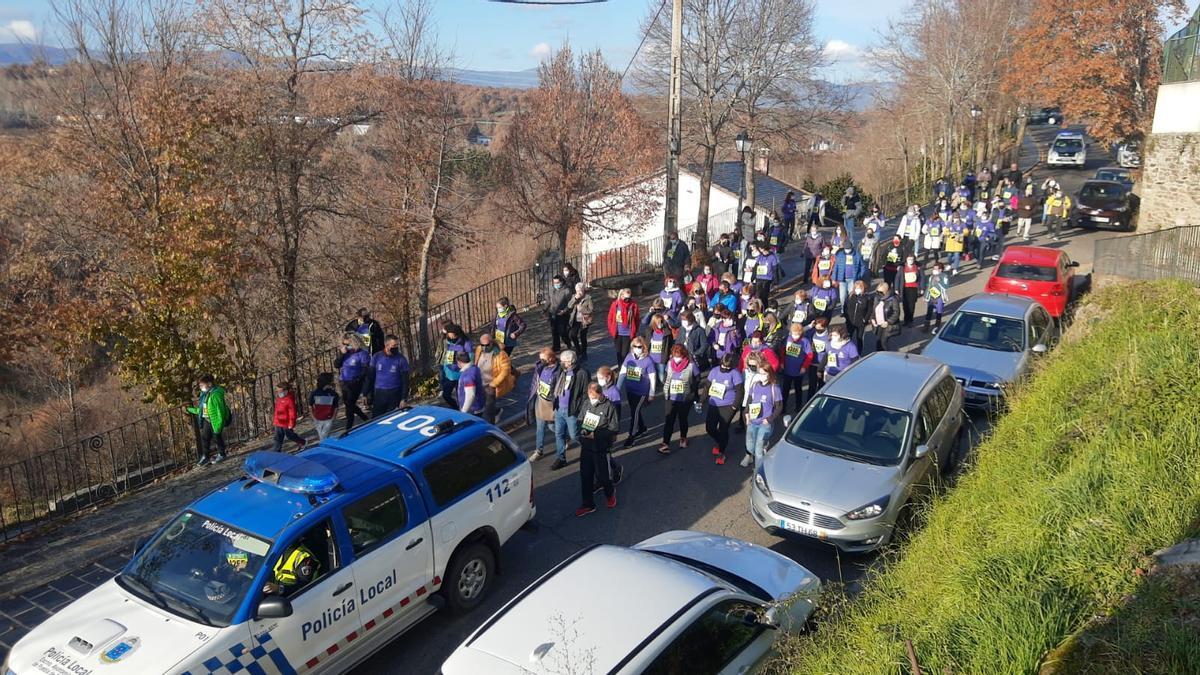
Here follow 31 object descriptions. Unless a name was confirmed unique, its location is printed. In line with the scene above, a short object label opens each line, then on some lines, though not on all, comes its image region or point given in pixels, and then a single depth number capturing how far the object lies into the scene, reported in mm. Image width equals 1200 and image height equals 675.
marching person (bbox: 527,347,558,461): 10344
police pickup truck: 5555
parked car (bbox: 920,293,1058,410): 11305
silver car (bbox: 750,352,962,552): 7758
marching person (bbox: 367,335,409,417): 11602
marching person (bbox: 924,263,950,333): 15430
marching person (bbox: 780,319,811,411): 11602
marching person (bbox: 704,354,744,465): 10234
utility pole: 16500
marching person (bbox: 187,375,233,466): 11109
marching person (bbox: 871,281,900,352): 13867
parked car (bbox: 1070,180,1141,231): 24797
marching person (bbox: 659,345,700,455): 10414
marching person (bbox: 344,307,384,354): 13344
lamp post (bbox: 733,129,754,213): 19422
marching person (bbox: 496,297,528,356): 12727
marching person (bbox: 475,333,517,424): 11344
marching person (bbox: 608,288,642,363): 13414
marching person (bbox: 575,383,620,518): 9203
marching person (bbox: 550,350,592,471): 10141
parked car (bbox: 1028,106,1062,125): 58119
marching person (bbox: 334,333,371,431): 11891
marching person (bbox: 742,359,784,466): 9695
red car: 15555
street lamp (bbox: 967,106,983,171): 31470
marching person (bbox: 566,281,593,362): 13867
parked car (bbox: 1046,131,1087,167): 41531
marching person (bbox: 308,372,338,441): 11031
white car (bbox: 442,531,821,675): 4703
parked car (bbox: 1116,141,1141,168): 33844
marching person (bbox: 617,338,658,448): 10891
